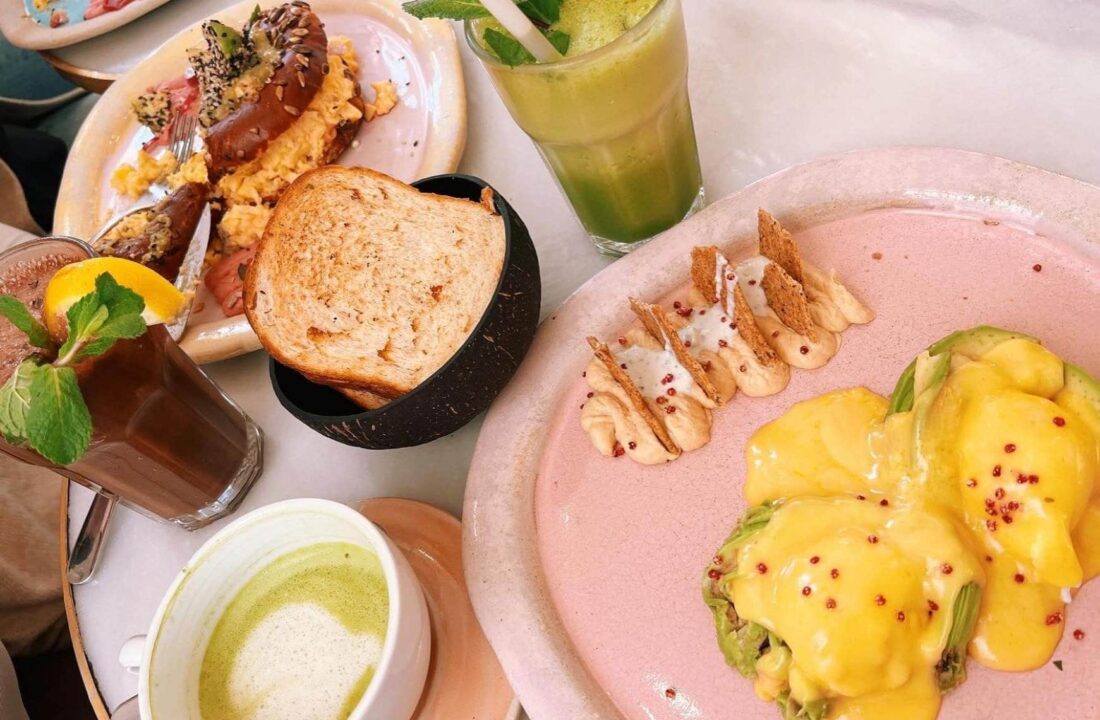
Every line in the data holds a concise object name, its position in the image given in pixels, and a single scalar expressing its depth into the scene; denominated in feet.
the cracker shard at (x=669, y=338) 1.65
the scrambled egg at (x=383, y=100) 2.26
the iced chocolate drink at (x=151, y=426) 1.73
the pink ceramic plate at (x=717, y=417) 1.52
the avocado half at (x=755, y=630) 1.38
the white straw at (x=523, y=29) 1.54
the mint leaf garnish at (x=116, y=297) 1.57
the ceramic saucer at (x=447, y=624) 1.58
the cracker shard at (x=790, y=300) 1.63
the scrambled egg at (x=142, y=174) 2.34
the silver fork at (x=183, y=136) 2.37
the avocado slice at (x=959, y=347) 1.53
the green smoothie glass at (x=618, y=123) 1.62
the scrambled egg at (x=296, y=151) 2.23
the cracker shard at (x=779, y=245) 1.67
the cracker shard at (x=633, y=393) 1.65
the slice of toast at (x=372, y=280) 1.74
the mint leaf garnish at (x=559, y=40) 1.65
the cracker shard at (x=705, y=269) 1.70
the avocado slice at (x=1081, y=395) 1.43
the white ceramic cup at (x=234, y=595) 1.49
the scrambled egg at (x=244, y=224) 2.16
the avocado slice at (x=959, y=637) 1.37
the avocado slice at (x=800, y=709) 1.39
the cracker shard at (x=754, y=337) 1.65
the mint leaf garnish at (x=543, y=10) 1.65
